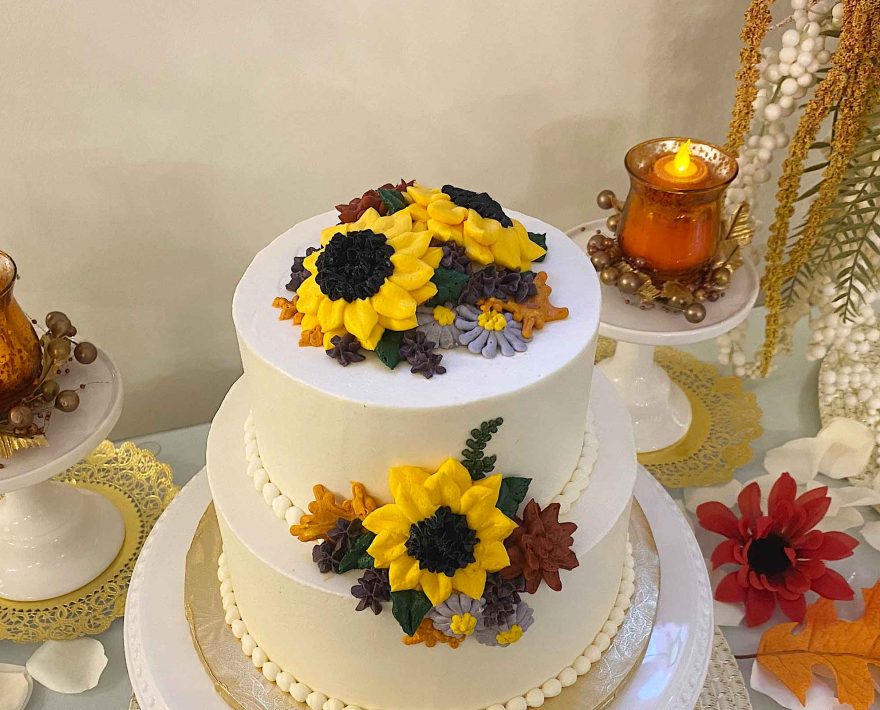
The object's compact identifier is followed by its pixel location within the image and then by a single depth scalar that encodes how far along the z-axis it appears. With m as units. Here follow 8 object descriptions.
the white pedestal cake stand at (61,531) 1.28
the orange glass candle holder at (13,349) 1.15
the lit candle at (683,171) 1.32
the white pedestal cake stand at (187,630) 1.05
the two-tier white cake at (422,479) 0.84
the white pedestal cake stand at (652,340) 1.35
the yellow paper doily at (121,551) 1.31
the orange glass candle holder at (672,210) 1.31
